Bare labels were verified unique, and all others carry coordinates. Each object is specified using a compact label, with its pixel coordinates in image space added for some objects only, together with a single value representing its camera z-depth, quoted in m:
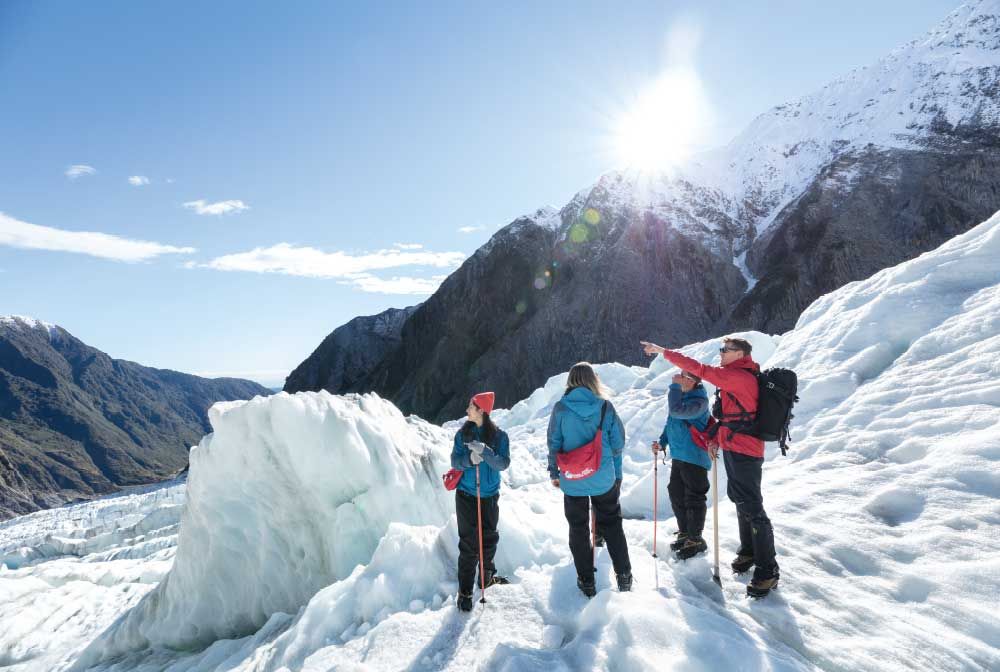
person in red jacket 4.44
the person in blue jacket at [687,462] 5.12
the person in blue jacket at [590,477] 4.54
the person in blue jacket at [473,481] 4.79
